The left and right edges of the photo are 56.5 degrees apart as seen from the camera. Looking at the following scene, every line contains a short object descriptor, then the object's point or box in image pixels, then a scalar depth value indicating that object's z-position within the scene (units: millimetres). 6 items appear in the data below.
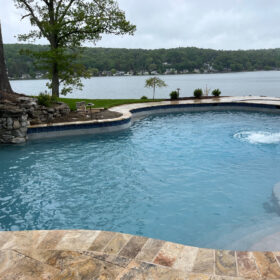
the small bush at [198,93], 19750
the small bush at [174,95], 19031
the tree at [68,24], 16953
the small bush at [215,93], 20359
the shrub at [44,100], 11969
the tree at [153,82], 17859
